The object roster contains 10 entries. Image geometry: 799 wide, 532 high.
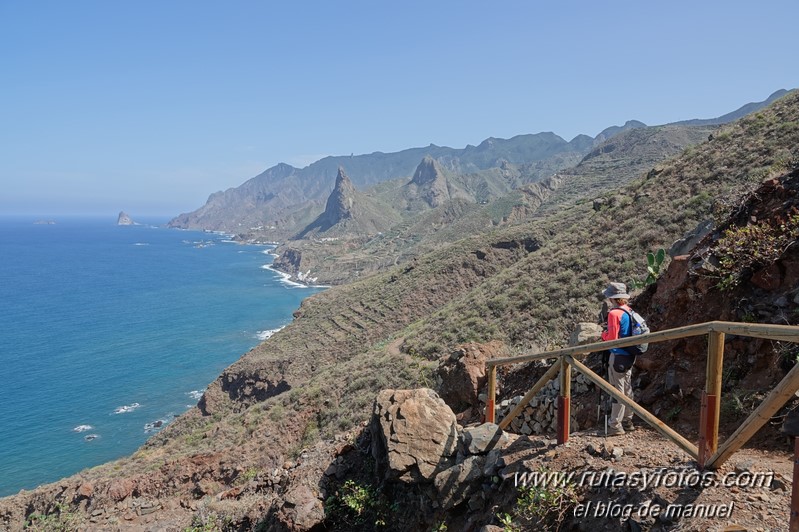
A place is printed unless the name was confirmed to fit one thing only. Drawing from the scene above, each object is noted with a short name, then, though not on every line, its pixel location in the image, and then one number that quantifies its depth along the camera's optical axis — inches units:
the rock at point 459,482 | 192.1
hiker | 194.1
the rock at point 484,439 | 198.7
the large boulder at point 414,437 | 211.6
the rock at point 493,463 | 187.0
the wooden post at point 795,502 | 94.9
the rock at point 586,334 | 291.4
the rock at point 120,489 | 474.0
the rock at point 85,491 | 491.8
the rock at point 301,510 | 248.2
